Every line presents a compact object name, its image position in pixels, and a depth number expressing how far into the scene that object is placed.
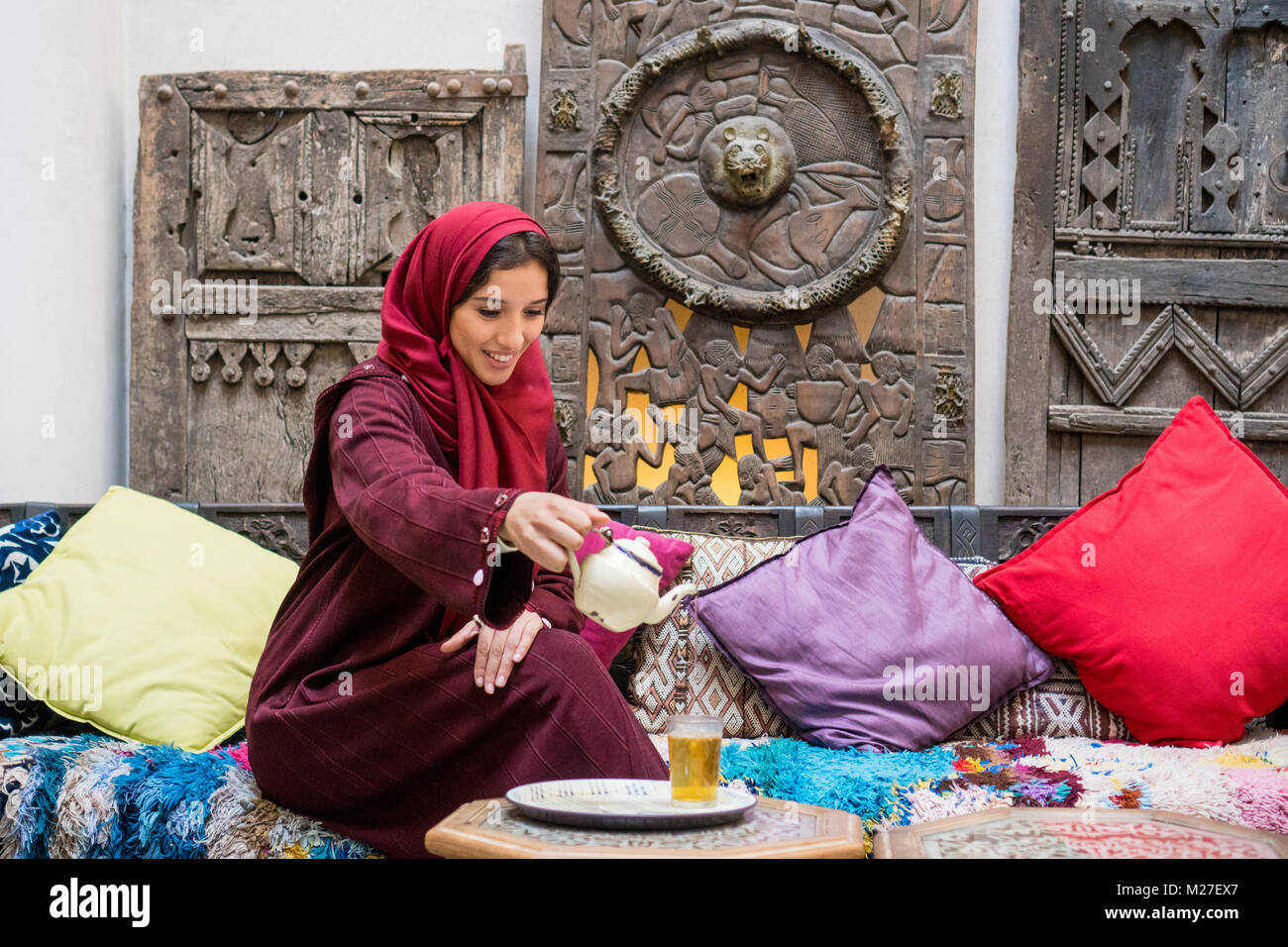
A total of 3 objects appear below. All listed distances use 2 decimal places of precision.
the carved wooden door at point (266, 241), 3.04
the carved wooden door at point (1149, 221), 2.93
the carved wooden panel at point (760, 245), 2.93
